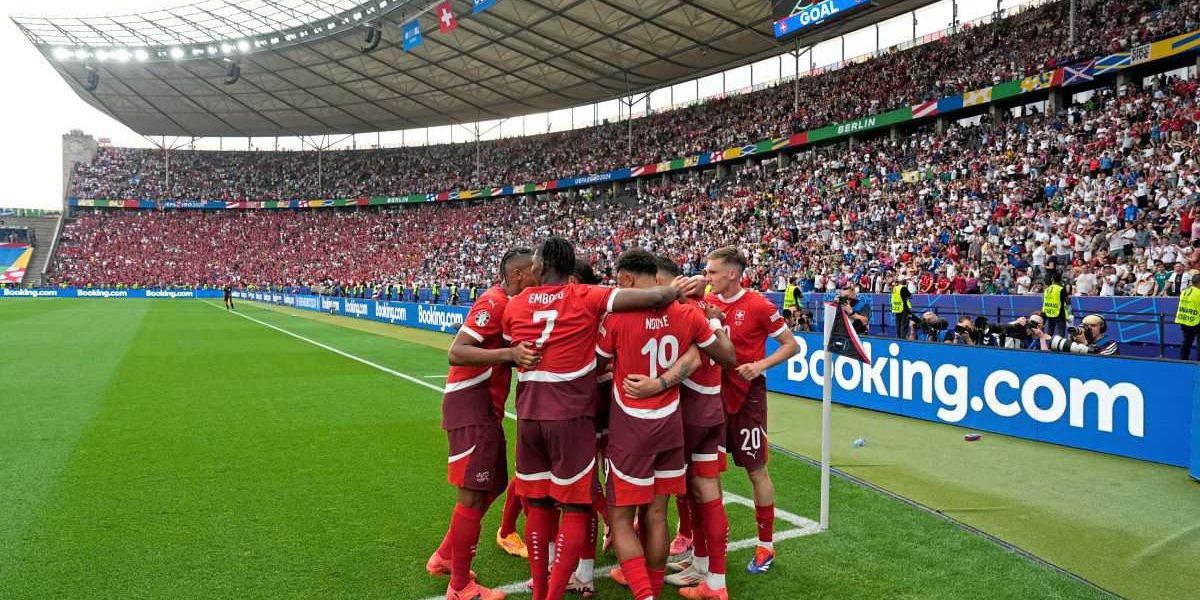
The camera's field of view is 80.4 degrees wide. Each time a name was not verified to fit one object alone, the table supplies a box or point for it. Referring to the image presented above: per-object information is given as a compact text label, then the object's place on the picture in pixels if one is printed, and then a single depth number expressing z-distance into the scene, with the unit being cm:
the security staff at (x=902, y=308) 1707
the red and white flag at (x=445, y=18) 3033
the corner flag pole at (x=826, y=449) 533
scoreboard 2539
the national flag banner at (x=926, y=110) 2950
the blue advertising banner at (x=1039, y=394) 725
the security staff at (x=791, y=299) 1954
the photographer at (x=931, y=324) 1358
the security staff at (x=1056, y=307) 1421
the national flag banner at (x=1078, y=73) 2416
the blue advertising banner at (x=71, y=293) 6319
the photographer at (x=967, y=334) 1195
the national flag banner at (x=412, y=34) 3269
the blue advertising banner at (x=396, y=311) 2551
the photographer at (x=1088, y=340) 962
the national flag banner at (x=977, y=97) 2752
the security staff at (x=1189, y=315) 1215
